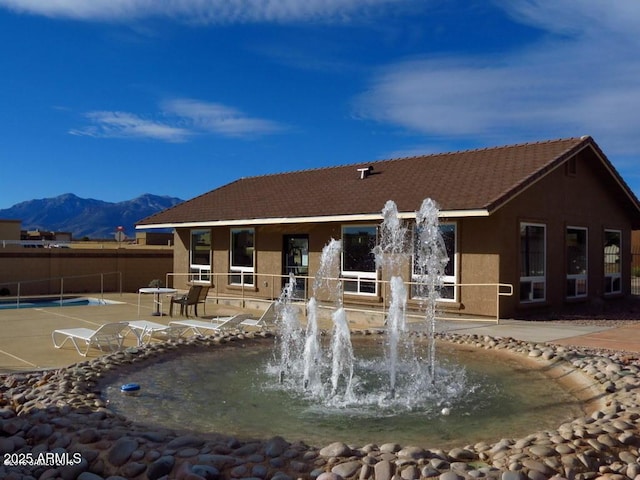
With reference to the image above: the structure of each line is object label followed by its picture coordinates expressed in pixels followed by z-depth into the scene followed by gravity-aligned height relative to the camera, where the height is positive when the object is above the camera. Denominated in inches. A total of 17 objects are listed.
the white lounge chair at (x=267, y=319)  488.5 -56.6
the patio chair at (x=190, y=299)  604.7 -49.0
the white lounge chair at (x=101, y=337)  378.6 -56.4
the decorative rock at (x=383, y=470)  165.8 -61.6
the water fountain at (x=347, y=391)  233.5 -67.6
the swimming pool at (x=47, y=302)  772.0 -72.6
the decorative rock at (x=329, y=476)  164.9 -62.6
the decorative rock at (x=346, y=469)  168.1 -62.0
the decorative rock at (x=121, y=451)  177.6 -61.5
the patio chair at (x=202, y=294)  625.0 -46.1
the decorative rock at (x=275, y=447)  182.5 -61.4
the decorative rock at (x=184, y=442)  188.4 -61.9
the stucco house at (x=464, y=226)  568.4 +33.3
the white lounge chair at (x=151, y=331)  427.8 -60.7
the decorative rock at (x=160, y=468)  168.9 -62.7
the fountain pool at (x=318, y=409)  225.3 -67.7
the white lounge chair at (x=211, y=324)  448.8 -55.9
